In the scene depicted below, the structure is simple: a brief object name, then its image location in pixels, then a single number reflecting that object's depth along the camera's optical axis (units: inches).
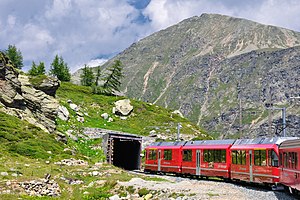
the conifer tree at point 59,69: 4357.8
